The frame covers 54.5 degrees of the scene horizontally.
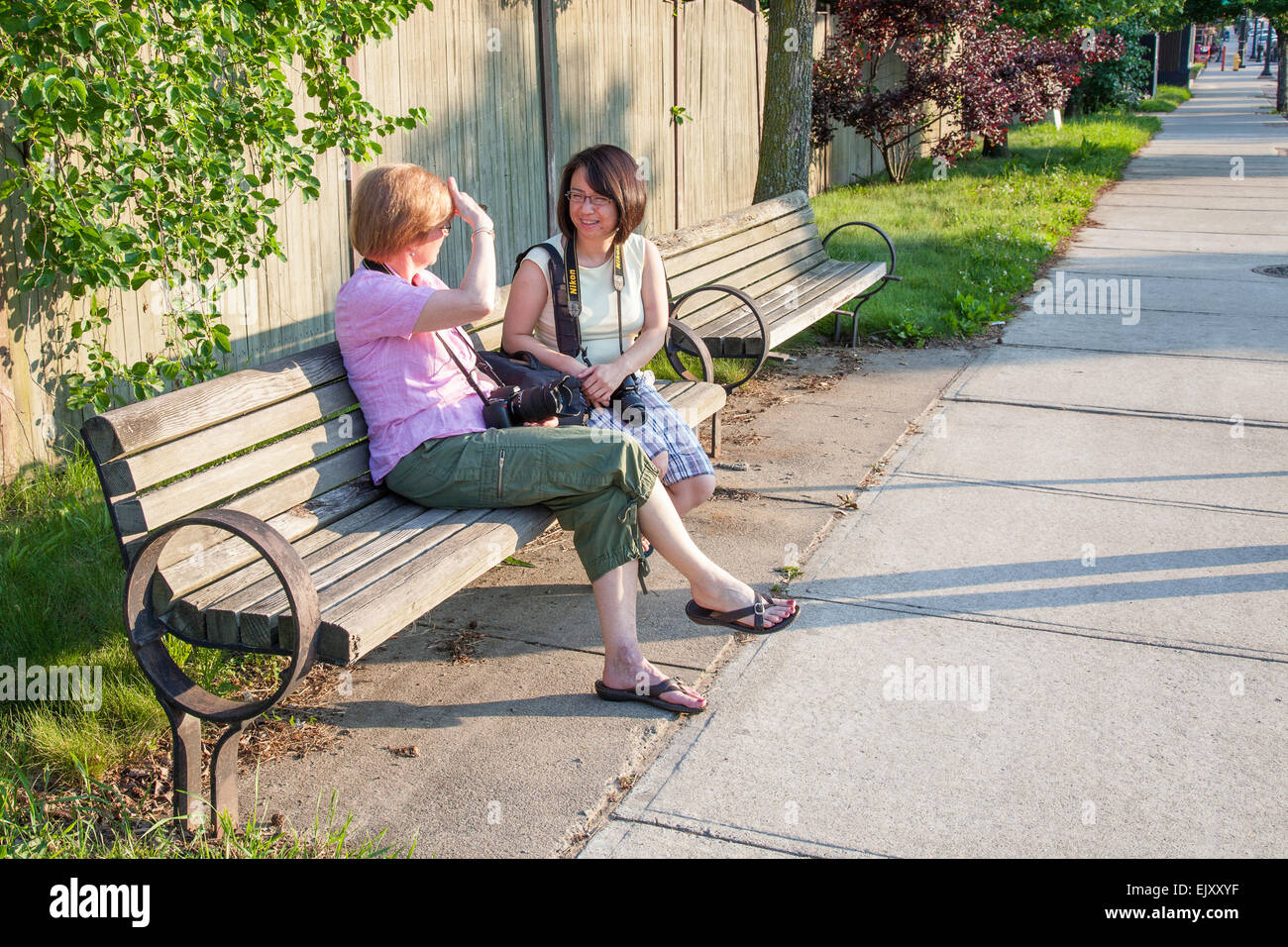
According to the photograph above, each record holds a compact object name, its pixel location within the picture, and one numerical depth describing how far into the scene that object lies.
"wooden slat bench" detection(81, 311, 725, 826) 2.78
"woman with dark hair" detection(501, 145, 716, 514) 4.09
